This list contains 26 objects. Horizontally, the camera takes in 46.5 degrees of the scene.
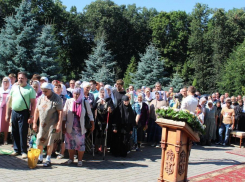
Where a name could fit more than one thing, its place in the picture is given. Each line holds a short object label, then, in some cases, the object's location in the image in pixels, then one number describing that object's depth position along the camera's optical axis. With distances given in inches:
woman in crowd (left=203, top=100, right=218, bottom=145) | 483.2
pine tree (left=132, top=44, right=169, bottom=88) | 1141.7
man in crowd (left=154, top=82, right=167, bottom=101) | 455.1
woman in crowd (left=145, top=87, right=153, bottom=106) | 455.9
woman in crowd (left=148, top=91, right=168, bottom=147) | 420.2
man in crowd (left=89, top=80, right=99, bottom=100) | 366.4
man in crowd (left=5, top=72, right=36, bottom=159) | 286.8
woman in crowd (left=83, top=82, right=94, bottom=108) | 315.9
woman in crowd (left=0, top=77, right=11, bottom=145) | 344.2
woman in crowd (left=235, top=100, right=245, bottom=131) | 524.7
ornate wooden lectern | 219.5
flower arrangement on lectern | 217.3
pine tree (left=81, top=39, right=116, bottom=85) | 1166.3
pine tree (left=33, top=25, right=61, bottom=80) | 879.1
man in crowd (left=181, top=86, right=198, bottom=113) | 267.3
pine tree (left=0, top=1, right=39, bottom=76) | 862.5
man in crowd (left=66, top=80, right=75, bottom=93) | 402.2
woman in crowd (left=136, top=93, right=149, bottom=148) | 389.4
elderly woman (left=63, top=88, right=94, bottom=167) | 276.5
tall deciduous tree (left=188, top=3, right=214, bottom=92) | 1609.3
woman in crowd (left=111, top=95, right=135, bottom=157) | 335.0
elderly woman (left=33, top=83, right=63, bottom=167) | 262.1
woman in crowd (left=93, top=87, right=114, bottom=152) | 328.5
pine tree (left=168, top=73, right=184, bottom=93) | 1173.7
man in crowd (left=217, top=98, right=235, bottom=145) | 491.2
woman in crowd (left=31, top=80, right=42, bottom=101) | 324.8
